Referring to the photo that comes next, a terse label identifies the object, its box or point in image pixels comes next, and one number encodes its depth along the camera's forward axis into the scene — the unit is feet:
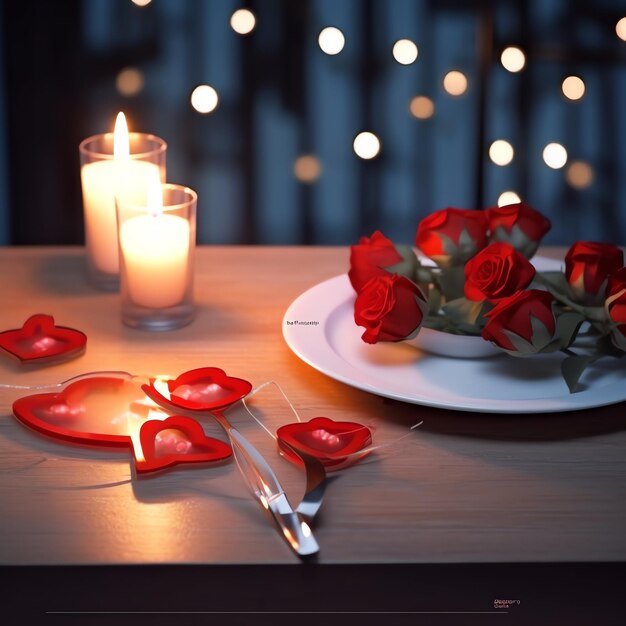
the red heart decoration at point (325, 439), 3.71
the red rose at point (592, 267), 4.00
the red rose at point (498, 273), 3.92
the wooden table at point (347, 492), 3.47
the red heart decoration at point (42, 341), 4.15
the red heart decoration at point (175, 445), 3.69
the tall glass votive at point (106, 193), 4.55
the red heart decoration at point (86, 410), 3.78
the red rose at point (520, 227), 4.24
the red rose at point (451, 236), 4.21
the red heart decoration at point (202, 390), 3.90
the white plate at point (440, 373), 3.84
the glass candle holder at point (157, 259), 4.27
